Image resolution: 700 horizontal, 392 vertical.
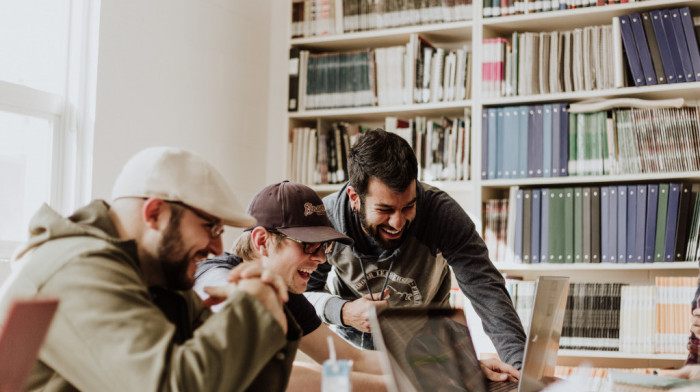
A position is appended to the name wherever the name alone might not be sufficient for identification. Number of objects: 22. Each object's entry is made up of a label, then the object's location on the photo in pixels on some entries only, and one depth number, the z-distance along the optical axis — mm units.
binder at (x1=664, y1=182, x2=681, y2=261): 3162
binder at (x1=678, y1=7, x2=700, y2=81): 3197
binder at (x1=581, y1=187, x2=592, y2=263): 3307
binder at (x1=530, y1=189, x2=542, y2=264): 3391
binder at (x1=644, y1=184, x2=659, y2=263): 3205
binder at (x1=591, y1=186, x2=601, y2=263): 3297
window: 2770
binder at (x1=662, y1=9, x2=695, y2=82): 3213
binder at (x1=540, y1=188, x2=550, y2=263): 3377
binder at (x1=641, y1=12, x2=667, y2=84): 3266
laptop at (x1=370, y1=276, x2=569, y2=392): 1224
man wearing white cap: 992
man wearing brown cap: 1853
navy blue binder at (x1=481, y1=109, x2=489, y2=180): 3506
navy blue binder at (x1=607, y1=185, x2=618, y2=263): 3268
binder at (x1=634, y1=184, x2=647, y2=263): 3221
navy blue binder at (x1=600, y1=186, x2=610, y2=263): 3281
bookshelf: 3252
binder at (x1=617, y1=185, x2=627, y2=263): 3252
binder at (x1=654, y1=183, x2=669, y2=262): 3188
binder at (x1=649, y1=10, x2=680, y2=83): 3246
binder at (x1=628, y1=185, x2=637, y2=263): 3240
